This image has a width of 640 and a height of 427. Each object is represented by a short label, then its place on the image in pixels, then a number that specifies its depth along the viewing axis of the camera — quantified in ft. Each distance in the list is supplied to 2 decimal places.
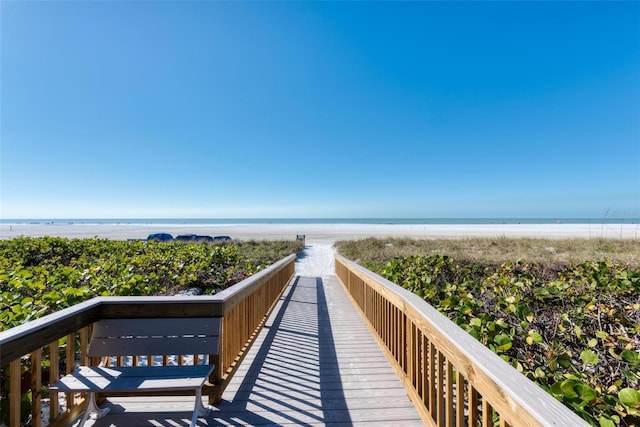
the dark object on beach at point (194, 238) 65.05
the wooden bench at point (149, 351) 6.08
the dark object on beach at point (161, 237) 65.73
